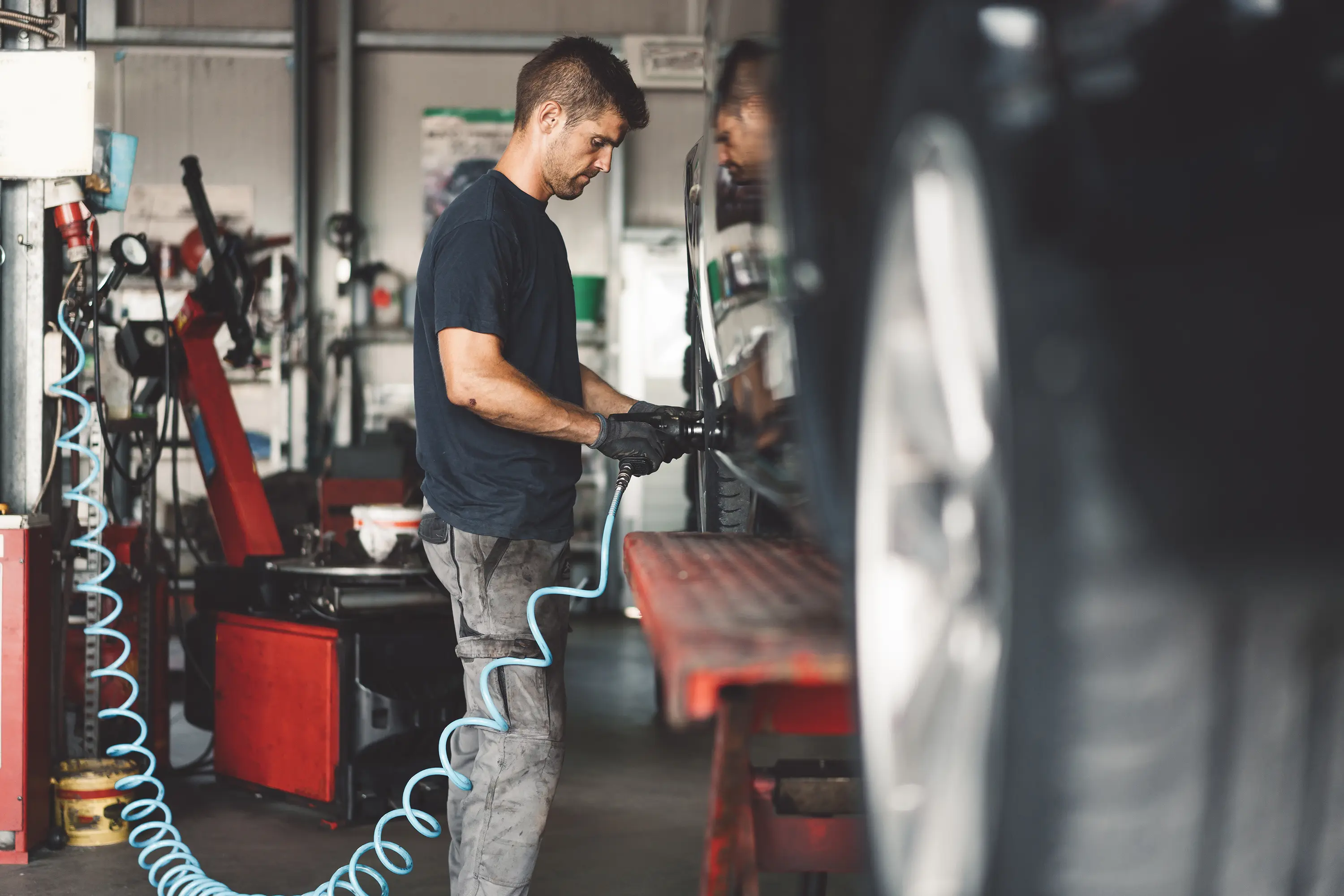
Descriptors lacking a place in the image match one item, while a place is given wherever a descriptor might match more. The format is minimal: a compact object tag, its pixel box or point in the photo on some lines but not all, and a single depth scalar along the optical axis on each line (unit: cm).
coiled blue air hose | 216
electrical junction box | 308
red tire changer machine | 345
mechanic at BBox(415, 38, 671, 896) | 213
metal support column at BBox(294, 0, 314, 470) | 797
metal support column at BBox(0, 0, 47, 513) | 318
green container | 794
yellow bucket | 323
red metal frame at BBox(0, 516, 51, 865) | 299
